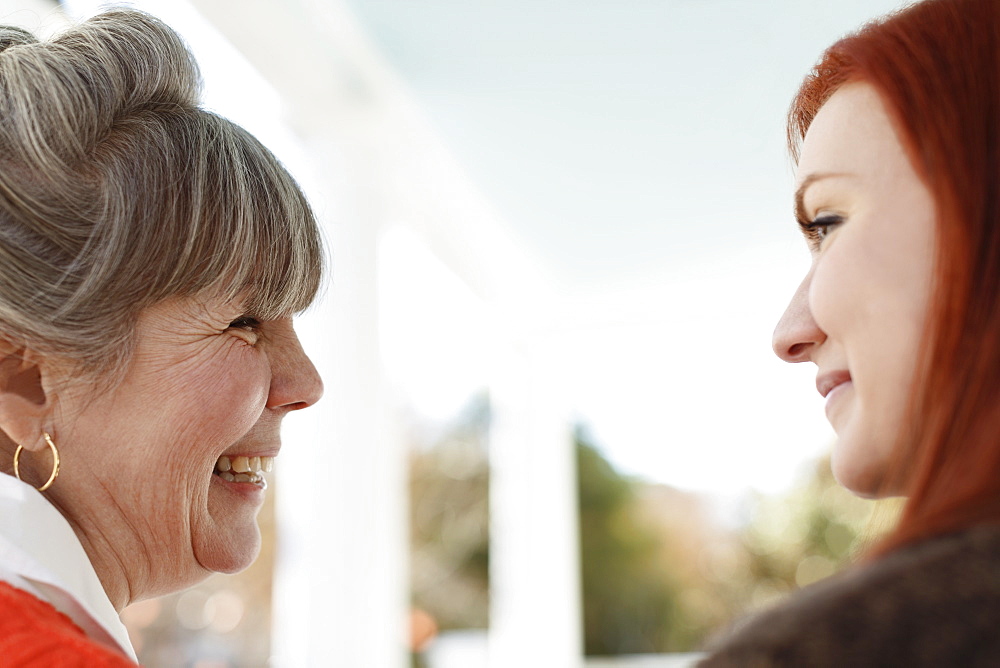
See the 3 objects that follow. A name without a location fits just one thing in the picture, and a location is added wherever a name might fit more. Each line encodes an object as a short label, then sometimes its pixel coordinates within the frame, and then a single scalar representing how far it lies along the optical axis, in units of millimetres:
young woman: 511
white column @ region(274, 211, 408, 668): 3701
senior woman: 1024
